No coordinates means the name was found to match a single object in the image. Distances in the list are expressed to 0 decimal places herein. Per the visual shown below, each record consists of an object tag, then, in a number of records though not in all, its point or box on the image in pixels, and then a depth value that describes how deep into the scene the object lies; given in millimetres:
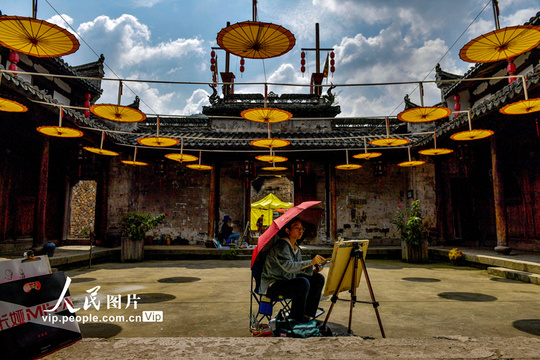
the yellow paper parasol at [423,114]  5883
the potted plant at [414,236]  8805
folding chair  2994
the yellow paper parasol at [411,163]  9887
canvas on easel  2832
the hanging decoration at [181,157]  9344
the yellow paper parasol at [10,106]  5125
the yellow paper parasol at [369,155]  9803
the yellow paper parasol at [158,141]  7535
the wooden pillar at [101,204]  11289
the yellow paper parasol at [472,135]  6852
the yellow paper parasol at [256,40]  4059
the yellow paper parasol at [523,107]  5265
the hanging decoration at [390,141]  7701
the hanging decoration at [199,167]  10612
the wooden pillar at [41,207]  8133
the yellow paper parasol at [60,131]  6455
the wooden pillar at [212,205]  11789
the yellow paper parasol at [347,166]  10547
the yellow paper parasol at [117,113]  5684
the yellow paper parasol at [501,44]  4199
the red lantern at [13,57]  8253
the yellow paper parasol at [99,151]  8675
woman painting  3004
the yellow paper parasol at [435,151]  8734
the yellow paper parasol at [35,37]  3986
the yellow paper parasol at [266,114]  5840
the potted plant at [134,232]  9250
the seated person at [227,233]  11320
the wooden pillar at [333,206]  12117
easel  2931
